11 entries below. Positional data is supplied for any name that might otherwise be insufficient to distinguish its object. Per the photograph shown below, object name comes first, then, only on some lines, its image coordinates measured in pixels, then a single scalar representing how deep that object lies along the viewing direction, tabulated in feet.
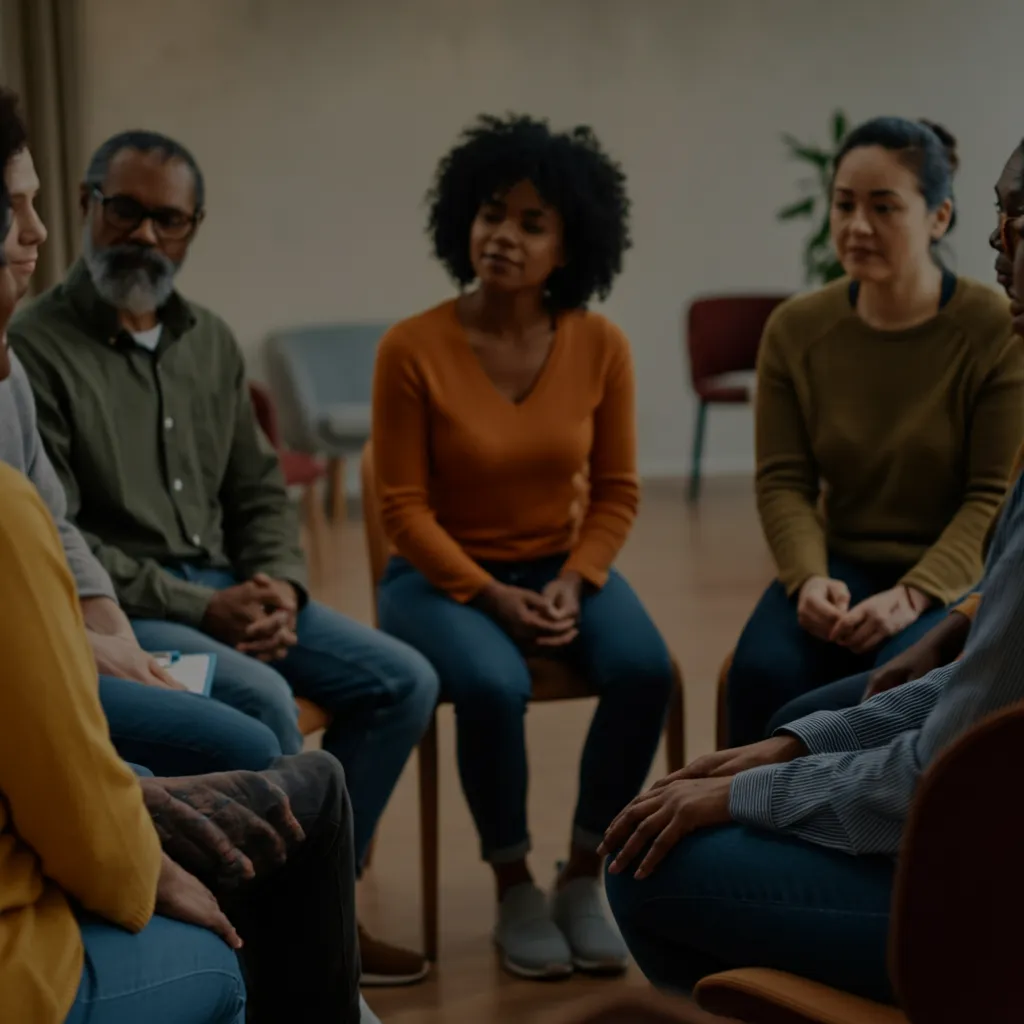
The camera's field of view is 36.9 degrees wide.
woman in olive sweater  8.88
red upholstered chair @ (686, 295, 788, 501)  23.71
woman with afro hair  8.92
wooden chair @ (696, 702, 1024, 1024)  3.82
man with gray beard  8.68
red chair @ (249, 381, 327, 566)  15.19
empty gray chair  22.66
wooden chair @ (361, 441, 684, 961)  9.00
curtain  18.93
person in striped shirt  4.73
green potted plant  23.39
